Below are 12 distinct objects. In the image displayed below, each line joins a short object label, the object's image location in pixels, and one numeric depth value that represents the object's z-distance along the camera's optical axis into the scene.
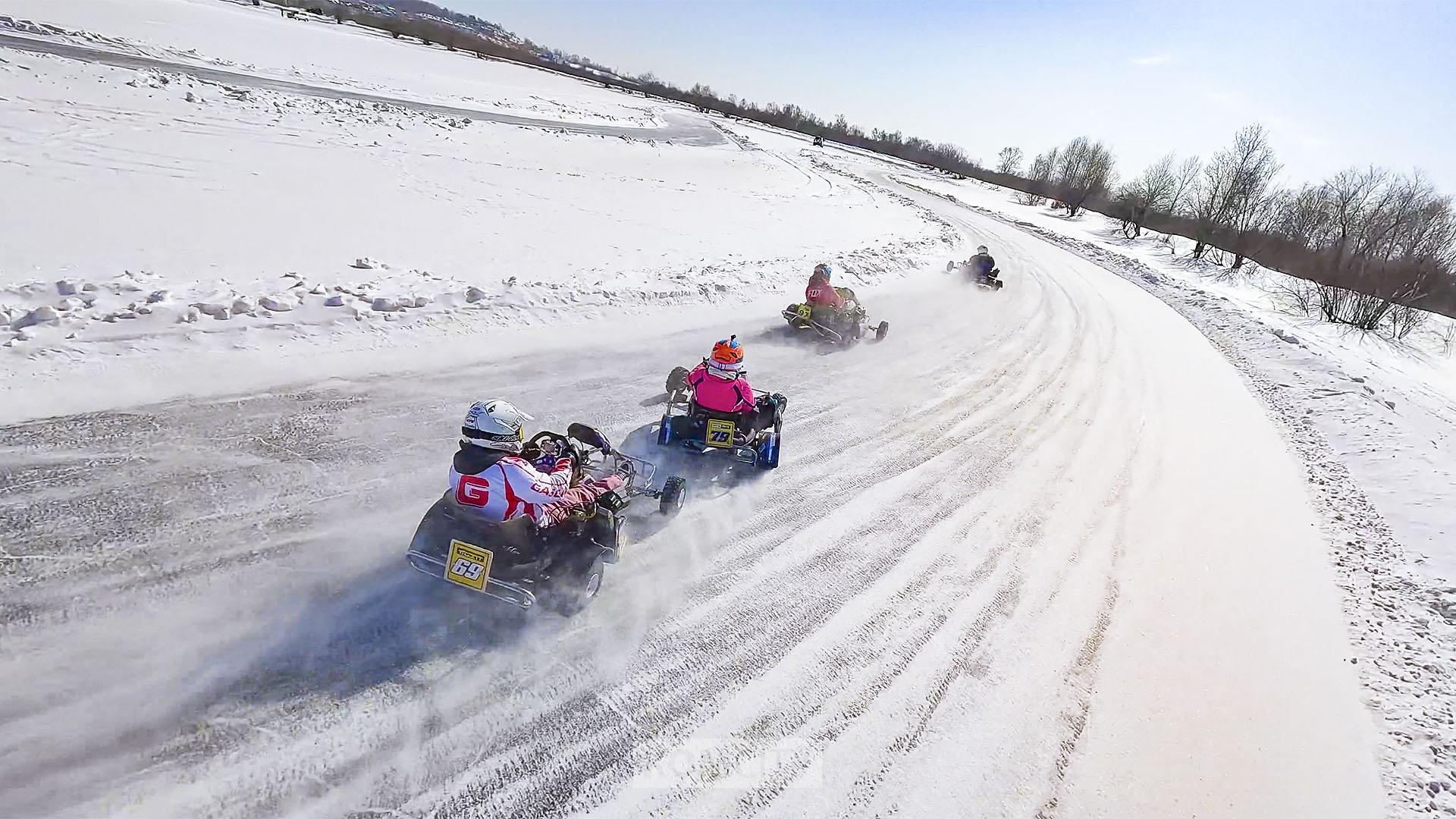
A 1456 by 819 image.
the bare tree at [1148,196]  48.62
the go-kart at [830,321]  13.12
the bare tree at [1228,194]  39.09
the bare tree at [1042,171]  76.50
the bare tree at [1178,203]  47.59
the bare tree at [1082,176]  62.59
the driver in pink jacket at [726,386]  7.99
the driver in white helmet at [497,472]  4.95
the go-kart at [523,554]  4.96
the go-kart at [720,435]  7.88
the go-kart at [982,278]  20.81
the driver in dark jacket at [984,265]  21.08
